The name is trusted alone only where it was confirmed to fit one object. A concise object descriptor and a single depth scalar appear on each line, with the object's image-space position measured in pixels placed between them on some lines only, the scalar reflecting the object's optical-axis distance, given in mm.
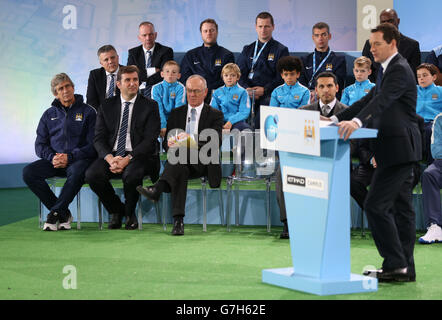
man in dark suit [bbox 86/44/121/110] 14753
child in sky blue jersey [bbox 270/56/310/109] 14062
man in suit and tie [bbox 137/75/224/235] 12320
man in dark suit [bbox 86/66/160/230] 12805
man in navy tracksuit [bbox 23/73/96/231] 13016
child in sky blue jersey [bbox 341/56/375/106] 13992
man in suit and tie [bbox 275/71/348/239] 11687
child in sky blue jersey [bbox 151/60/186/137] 14805
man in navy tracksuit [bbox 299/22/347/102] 15258
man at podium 7898
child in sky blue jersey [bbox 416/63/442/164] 13563
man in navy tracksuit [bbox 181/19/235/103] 15656
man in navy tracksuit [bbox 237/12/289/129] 15289
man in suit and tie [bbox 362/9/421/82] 14734
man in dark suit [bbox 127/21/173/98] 15672
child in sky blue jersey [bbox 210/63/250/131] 14430
